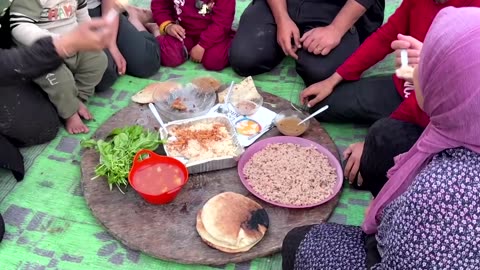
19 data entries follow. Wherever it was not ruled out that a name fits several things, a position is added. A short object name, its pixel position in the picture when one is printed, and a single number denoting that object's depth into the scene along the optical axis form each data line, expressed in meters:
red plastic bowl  1.80
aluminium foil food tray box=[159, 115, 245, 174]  1.94
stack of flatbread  1.70
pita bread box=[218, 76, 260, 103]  2.34
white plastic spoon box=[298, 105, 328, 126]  2.14
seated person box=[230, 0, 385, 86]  2.46
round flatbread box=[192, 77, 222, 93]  2.34
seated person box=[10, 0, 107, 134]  2.09
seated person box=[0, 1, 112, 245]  1.61
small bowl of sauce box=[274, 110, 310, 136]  2.14
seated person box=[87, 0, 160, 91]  2.56
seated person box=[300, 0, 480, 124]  2.08
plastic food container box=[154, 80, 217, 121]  2.20
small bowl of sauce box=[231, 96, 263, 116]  2.23
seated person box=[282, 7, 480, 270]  1.04
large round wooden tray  1.72
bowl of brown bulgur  1.88
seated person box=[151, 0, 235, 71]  2.69
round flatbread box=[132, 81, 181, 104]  2.30
